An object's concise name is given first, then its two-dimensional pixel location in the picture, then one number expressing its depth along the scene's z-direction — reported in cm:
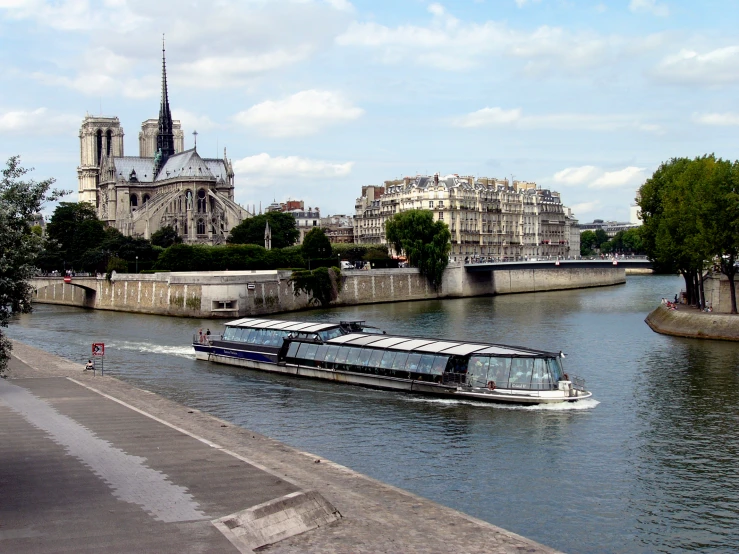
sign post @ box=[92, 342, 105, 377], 3909
